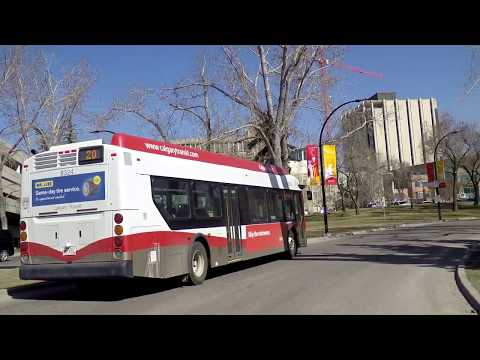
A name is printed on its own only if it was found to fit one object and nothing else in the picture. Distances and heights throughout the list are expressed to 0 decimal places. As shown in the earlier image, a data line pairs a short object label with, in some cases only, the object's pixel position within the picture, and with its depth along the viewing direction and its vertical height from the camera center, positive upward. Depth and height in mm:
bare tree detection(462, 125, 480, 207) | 71000 +6215
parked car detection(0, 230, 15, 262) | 27922 -827
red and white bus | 9969 +241
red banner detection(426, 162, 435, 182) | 49319 +3125
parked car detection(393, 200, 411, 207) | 123000 +917
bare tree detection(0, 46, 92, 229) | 33500 +7087
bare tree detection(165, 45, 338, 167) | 30609 +7196
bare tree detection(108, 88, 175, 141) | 31719 +6412
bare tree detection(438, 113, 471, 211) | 70000 +7973
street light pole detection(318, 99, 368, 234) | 31997 +3879
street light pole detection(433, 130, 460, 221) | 46862 +1807
